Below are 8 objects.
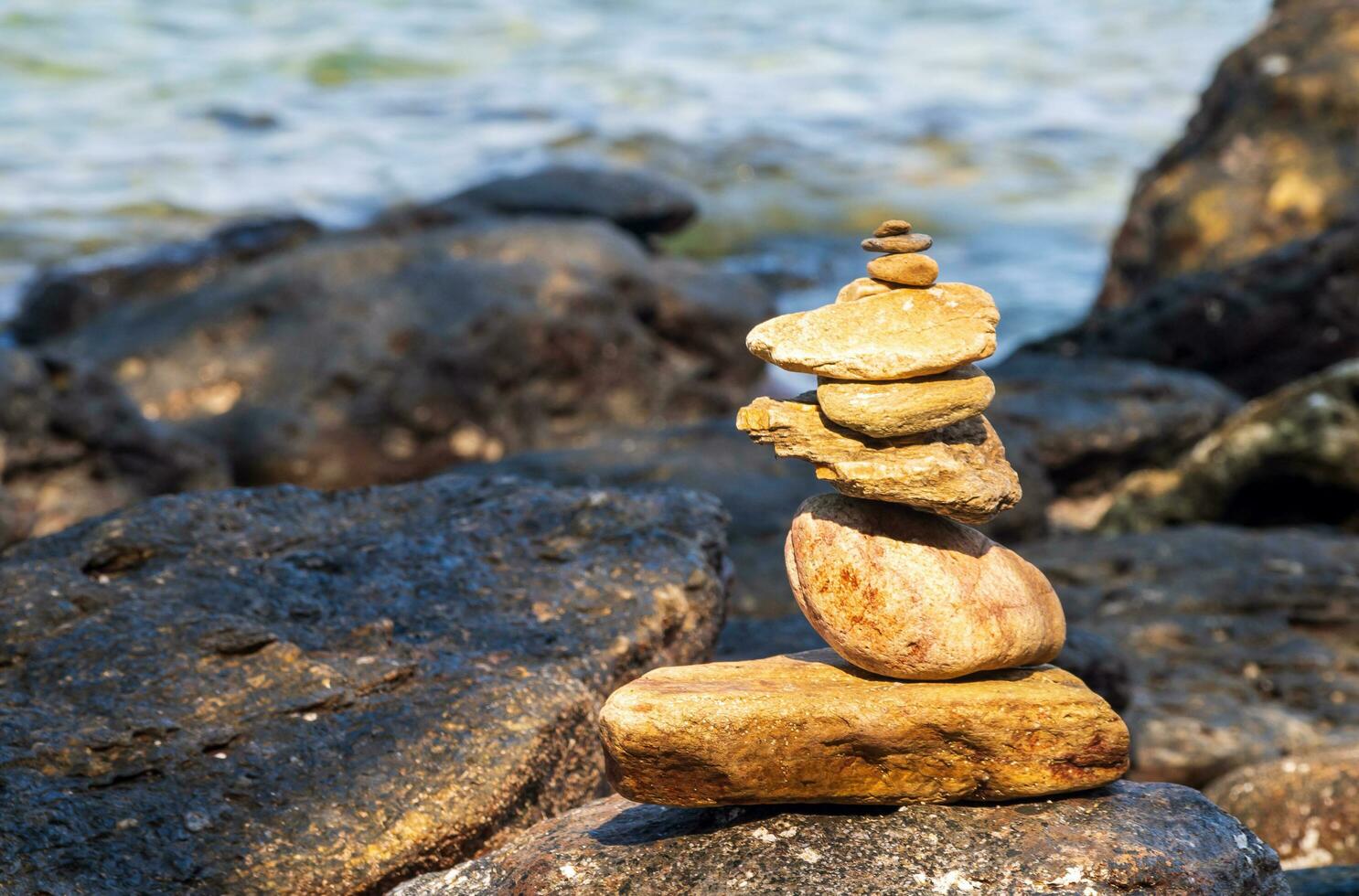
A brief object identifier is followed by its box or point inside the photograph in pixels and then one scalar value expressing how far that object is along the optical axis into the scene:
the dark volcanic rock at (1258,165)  12.41
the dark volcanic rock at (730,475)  7.13
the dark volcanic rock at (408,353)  11.36
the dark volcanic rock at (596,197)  15.51
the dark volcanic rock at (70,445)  8.33
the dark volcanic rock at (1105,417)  9.38
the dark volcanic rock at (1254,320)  10.04
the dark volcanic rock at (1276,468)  7.89
